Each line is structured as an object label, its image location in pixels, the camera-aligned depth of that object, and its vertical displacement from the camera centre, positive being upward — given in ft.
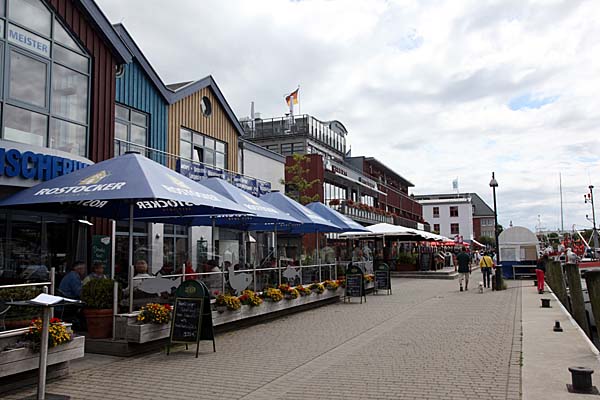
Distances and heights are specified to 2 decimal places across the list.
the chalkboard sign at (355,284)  57.93 -2.80
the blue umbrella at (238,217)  41.65 +3.80
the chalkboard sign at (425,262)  116.47 -1.38
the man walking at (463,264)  74.64 -1.24
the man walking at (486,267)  79.70 -1.83
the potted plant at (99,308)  29.50 -2.42
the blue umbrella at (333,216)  64.80 +4.75
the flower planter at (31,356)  21.47 -3.76
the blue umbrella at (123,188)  28.91 +3.98
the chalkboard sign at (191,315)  29.71 -2.91
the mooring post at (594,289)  33.35 -2.21
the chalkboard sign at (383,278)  68.49 -2.65
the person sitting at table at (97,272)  34.19 -0.67
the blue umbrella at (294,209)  53.31 +4.63
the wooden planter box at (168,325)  29.27 -3.71
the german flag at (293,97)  174.34 +49.33
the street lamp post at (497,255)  76.54 -0.17
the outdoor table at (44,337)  19.84 -2.67
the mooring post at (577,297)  46.52 -3.80
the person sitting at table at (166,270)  43.20 -0.78
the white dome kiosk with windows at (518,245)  108.99 +1.59
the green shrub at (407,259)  117.80 -0.70
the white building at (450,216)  336.70 +22.99
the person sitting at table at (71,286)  31.32 -1.31
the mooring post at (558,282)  61.99 -3.63
